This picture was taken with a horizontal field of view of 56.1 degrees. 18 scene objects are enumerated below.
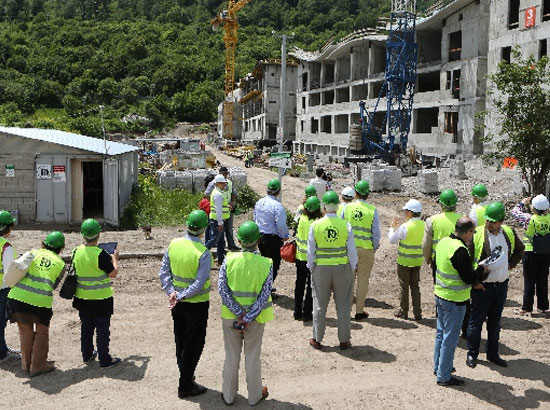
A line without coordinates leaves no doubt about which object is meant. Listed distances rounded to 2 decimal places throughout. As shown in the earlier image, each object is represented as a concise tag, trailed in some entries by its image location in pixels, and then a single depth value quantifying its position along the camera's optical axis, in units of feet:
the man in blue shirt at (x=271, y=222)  26.68
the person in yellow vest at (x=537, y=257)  24.99
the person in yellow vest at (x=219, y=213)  34.40
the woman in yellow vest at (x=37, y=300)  18.89
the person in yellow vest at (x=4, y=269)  19.73
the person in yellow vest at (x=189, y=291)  16.99
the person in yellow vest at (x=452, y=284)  17.42
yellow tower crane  302.04
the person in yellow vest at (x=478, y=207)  25.64
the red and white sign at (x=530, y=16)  85.90
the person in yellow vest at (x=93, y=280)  18.99
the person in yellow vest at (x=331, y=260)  20.97
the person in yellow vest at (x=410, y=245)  23.67
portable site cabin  48.06
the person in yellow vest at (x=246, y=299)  15.98
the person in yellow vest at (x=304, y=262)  23.70
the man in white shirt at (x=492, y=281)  18.84
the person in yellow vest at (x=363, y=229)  24.86
